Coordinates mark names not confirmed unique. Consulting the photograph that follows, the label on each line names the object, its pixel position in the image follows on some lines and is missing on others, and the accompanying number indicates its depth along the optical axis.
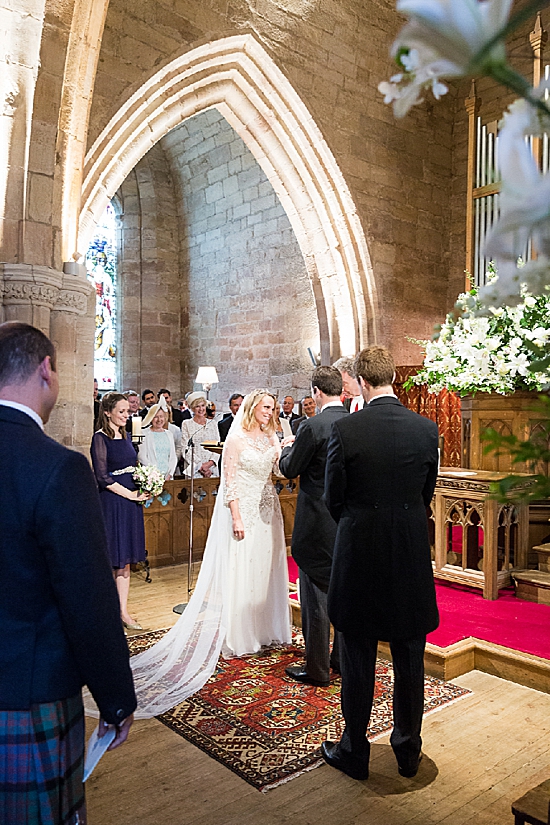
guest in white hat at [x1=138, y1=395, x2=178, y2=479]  6.00
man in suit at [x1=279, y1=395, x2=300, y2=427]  9.05
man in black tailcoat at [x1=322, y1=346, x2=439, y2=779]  2.49
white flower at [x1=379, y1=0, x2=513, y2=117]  0.57
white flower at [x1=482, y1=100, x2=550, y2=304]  0.59
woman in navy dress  4.25
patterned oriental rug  2.71
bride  3.76
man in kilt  1.38
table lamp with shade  10.67
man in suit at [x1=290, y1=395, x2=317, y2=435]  7.62
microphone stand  4.66
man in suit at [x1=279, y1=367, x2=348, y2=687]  3.35
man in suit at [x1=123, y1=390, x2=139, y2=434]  8.05
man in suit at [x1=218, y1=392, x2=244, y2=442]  7.98
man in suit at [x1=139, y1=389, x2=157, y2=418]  9.48
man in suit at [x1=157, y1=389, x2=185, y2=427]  9.23
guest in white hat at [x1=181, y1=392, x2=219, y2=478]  6.68
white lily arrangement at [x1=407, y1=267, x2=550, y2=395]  4.43
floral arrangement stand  4.87
